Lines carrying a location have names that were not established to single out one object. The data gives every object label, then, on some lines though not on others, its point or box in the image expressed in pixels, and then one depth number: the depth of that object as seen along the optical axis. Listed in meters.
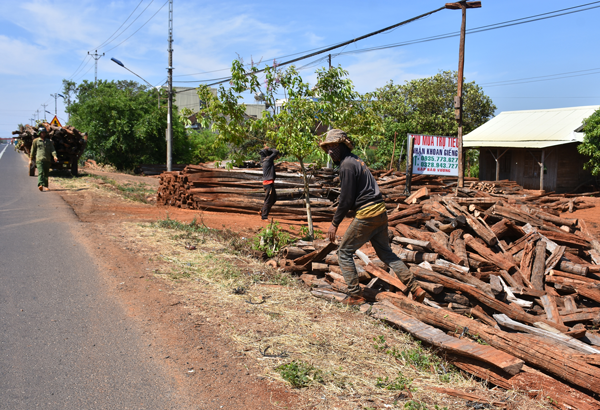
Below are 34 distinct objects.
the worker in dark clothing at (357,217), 5.27
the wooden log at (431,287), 5.86
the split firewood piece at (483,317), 5.52
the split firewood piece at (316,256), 6.65
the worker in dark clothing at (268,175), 11.18
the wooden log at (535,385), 3.58
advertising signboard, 15.10
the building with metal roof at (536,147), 22.62
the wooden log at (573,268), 7.39
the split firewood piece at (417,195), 12.99
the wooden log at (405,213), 10.59
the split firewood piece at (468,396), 3.39
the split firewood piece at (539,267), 7.05
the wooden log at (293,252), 7.04
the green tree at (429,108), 31.95
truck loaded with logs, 18.86
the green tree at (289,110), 8.21
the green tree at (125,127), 28.47
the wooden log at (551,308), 6.07
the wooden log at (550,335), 4.66
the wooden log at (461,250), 7.01
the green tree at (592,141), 19.50
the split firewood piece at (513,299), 6.32
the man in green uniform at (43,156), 14.81
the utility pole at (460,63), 16.00
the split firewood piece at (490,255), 7.16
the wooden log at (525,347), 3.79
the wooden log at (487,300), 5.65
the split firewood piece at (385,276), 5.58
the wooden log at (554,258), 7.51
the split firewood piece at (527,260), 7.27
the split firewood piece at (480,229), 8.06
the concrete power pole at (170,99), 25.41
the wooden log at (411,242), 7.34
